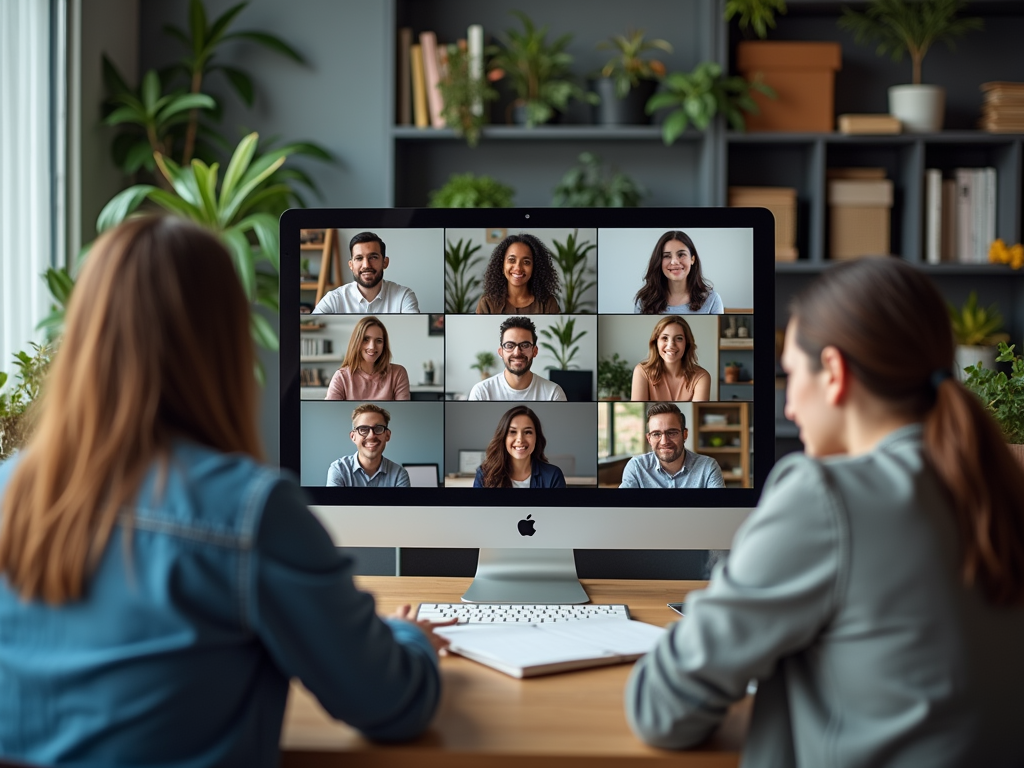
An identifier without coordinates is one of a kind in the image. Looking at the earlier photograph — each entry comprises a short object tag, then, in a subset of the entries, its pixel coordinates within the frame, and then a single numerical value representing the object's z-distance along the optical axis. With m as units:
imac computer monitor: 1.43
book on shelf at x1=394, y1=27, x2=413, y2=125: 3.40
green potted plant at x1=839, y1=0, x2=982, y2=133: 3.32
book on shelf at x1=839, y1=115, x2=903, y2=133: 3.29
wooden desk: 0.92
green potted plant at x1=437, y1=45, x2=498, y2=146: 3.30
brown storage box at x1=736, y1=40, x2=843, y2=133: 3.35
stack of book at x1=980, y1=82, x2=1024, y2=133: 3.31
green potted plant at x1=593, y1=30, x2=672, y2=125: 3.37
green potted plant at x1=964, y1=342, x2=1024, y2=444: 1.58
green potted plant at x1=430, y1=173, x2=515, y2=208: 3.32
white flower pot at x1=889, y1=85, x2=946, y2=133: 3.33
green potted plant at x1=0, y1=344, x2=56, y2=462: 1.61
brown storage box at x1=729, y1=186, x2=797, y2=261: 3.35
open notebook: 1.14
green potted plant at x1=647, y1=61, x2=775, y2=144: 3.22
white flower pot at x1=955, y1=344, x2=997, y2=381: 3.22
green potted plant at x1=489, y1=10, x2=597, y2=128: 3.37
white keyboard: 1.32
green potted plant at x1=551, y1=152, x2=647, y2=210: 3.38
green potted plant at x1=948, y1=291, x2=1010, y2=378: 3.26
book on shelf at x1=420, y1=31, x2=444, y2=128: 3.36
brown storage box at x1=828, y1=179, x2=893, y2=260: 3.38
